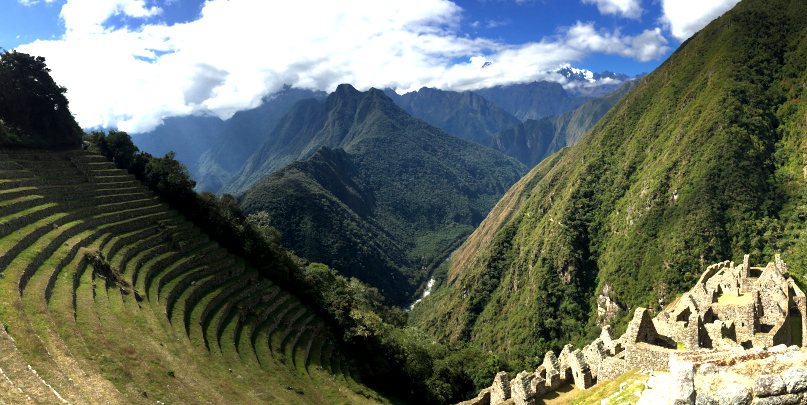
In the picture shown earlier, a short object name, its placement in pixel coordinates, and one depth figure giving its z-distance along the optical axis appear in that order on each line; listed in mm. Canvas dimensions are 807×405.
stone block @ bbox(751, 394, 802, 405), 9109
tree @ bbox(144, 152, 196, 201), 63750
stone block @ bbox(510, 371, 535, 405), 21609
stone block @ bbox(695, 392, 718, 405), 9602
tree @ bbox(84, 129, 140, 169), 67438
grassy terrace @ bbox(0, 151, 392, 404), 25172
